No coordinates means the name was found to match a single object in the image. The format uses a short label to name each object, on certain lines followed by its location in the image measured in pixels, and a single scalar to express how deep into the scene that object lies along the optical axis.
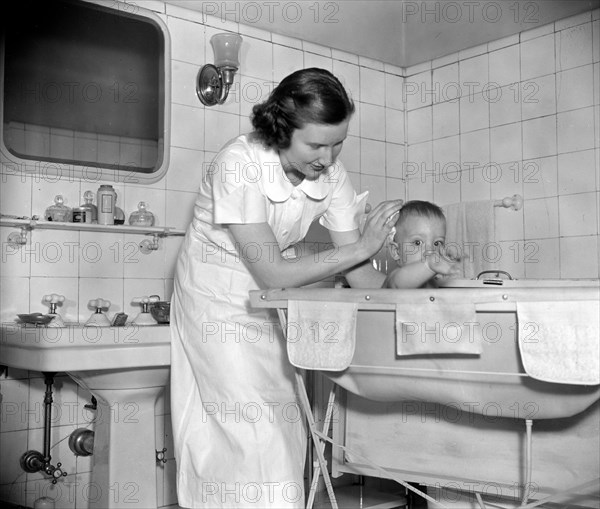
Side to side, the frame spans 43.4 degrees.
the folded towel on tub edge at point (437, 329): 1.44
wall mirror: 2.32
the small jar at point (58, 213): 2.29
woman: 1.71
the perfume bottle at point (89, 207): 2.34
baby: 2.14
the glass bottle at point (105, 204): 2.36
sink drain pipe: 2.26
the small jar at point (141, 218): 2.44
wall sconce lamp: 2.60
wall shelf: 2.22
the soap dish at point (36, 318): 2.13
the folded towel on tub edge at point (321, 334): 1.58
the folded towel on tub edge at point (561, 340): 1.30
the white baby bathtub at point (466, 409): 1.43
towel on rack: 2.79
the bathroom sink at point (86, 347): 1.91
